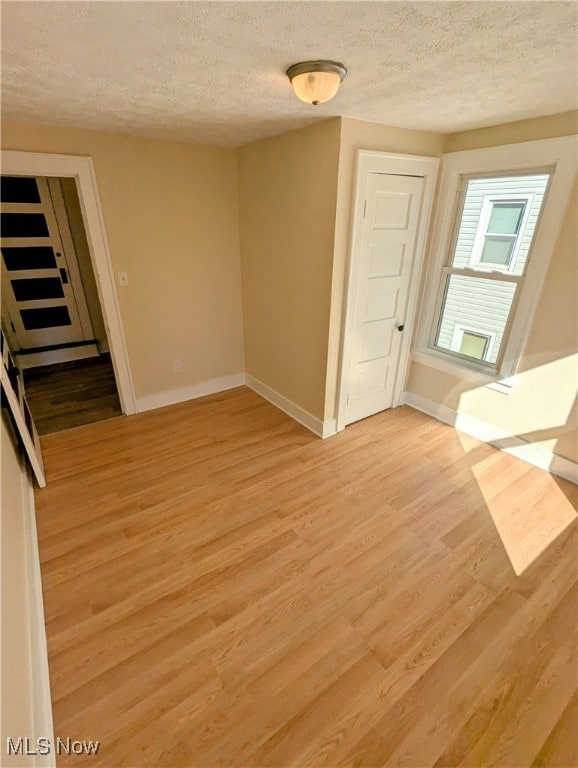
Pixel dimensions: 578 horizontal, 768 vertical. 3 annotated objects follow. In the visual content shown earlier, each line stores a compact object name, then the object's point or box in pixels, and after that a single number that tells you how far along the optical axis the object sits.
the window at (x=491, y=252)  2.32
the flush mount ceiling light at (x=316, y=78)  1.37
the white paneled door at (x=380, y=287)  2.60
